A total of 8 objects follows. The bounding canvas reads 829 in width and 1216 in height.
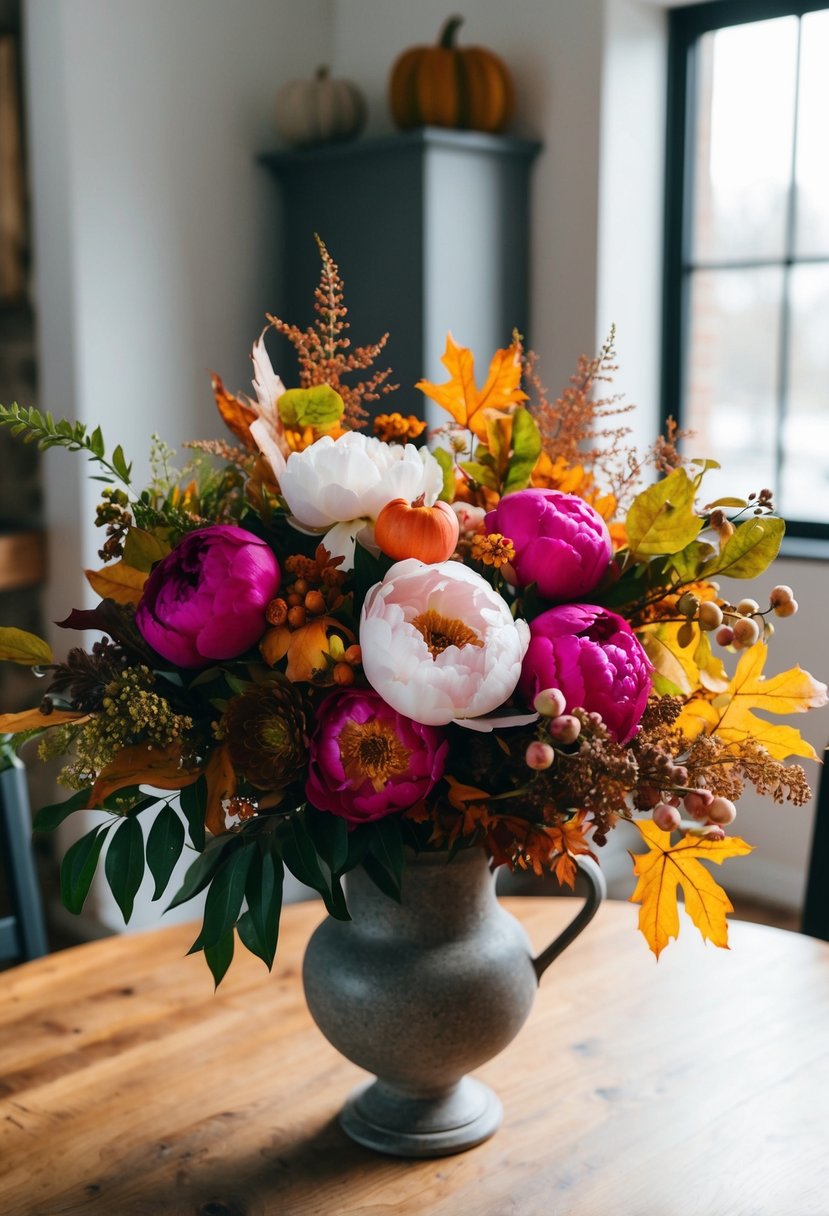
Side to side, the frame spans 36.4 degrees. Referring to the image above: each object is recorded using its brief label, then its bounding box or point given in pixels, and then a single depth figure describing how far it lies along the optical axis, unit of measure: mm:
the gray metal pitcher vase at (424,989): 945
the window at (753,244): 2912
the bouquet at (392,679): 811
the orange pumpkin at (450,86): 2791
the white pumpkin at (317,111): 2910
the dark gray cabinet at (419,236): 2777
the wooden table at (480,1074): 935
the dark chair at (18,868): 1411
